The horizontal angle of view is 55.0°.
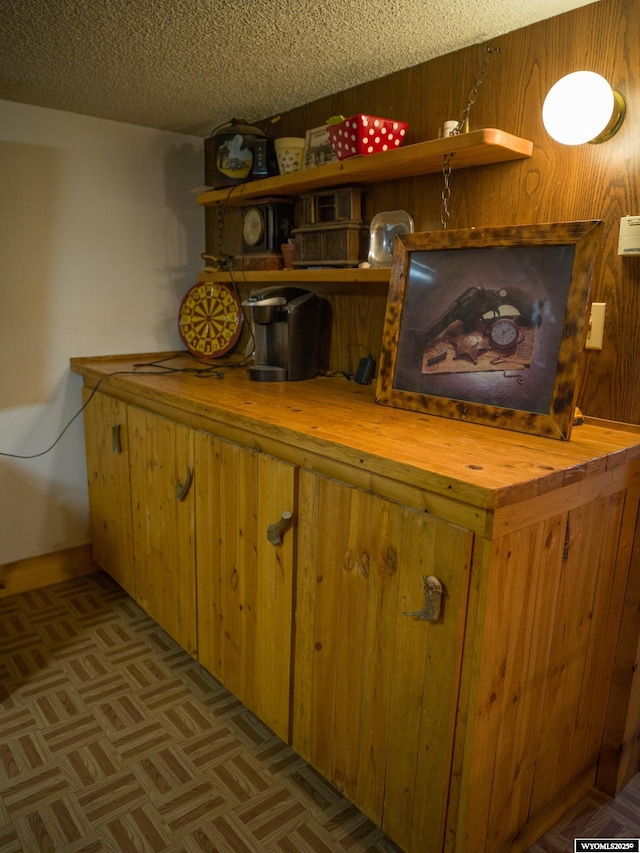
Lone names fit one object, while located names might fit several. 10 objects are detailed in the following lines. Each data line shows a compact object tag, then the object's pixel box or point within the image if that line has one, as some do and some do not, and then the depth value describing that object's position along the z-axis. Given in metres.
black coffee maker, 2.13
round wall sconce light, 1.40
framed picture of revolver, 1.40
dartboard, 2.72
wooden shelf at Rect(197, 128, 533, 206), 1.58
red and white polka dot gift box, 1.84
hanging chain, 1.74
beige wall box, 1.44
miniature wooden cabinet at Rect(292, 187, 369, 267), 2.07
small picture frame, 2.10
